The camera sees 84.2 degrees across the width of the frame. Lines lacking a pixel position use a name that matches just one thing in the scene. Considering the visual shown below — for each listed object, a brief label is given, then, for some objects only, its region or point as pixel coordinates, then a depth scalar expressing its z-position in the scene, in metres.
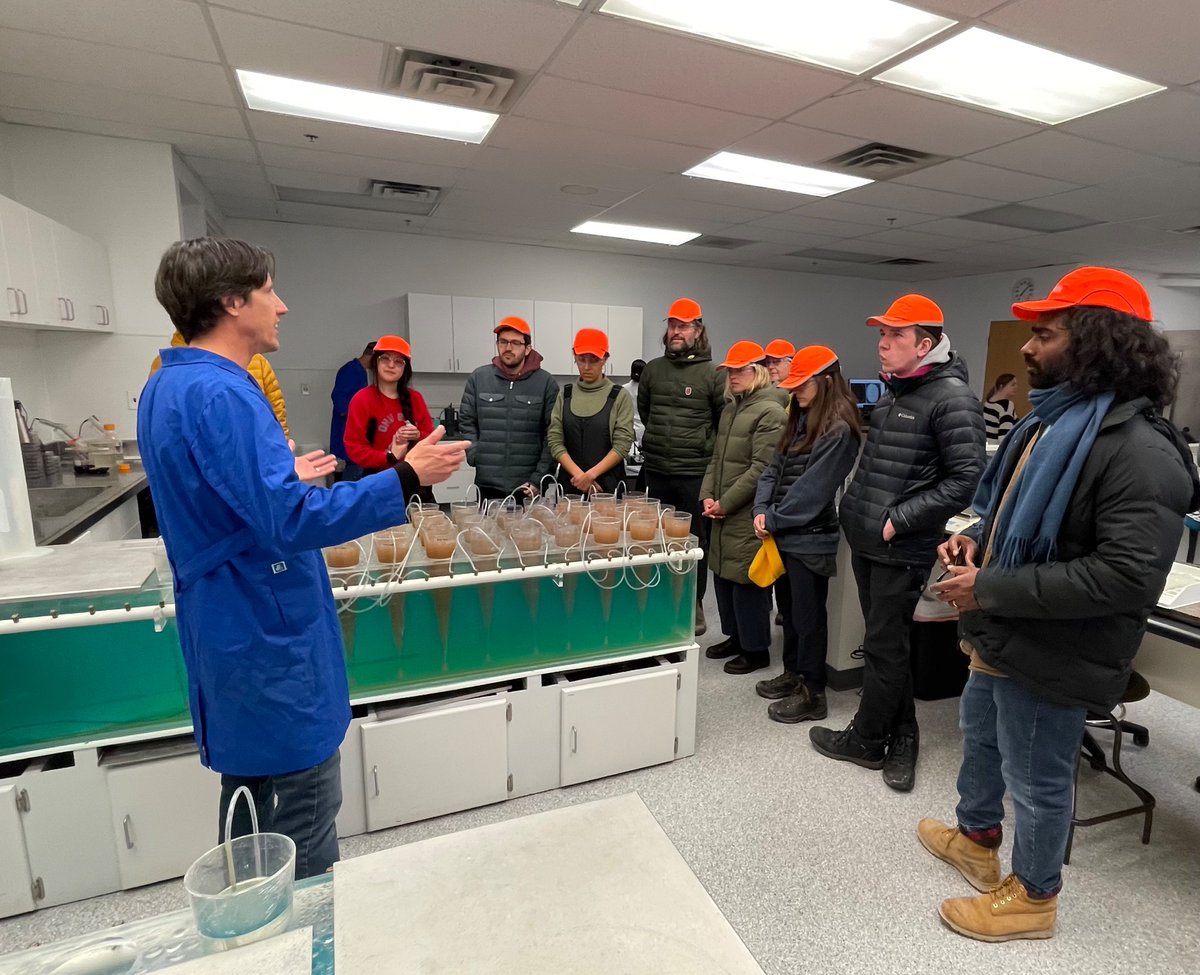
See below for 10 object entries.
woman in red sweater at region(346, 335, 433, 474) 3.49
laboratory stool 2.08
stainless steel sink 2.85
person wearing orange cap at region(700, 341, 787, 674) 3.00
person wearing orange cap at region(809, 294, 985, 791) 2.16
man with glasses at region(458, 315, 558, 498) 3.45
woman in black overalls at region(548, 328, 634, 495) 3.46
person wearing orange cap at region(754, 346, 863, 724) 2.60
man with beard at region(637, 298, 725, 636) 3.46
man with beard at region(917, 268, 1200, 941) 1.38
